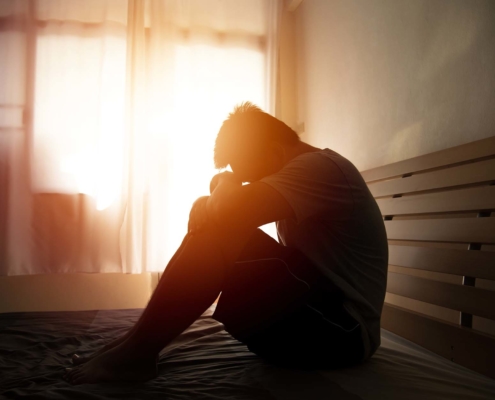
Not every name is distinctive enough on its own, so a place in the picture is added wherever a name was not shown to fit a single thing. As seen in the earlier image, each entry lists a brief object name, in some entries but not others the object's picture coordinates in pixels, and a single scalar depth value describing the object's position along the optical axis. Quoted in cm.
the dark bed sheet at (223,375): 84
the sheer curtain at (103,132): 255
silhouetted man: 95
